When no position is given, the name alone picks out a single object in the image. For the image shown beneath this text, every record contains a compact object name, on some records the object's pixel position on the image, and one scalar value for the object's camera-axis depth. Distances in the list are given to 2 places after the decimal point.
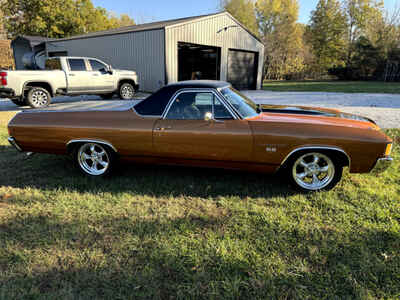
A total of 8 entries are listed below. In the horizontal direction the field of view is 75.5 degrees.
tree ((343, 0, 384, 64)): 39.41
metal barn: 14.12
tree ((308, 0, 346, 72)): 40.28
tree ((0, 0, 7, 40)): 28.42
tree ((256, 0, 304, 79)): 39.91
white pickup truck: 8.70
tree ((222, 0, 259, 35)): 43.88
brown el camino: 3.14
